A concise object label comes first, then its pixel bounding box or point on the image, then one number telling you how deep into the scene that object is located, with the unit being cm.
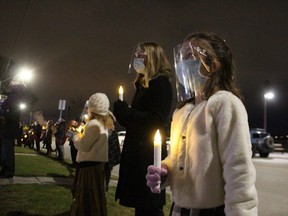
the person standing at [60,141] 1505
